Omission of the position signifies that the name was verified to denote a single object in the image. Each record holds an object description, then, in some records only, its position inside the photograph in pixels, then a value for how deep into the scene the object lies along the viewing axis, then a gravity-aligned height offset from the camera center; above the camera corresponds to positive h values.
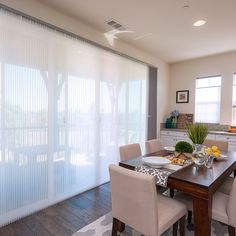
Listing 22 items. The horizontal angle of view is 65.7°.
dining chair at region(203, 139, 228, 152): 2.82 -0.48
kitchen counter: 3.78 -0.39
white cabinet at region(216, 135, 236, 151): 3.71 -0.53
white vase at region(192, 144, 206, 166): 1.94 -0.46
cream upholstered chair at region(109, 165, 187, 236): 1.35 -0.74
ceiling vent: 2.75 +1.38
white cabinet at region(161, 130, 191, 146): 4.39 -0.58
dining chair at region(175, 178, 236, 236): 1.46 -0.82
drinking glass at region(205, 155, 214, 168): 1.90 -0.49
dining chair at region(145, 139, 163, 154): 2.78 -0.51
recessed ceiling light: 2.70 +1.37
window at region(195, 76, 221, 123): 4.36 +0.36
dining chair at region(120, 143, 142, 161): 2.33 -0.52
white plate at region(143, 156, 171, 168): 1.79 -0.49
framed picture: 4.80 +0.46
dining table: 1.43 -0.59
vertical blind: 2.06 -0.04
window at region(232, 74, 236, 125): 4.11 +0.18
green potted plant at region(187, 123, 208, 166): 2.19 -0.27
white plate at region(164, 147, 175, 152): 2.58 -0.51
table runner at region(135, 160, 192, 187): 1.62 -0.54
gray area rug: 1.91 -1.26
